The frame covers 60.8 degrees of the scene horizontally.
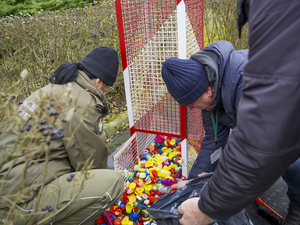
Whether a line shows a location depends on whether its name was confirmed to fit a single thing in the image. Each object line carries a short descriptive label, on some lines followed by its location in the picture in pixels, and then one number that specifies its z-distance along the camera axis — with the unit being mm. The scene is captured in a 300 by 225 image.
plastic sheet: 1650
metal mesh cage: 2357
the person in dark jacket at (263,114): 846
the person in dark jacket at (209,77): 1777
